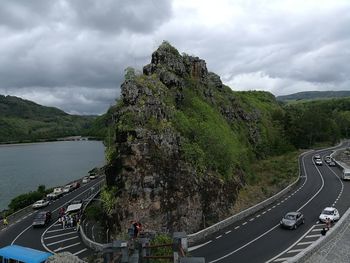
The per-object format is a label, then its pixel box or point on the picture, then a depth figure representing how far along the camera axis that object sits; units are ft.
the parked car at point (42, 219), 161.99
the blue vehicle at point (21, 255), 97.14
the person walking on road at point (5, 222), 169.37
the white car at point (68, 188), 252.50
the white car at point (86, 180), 294.50
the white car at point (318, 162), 282.77
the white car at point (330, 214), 135.74
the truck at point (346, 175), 216.72
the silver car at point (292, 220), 129.70
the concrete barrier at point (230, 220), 122.42
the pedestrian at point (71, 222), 159.33
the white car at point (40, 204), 206.65
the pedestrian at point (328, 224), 124.67
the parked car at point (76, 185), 267.43
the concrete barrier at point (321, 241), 94.22
